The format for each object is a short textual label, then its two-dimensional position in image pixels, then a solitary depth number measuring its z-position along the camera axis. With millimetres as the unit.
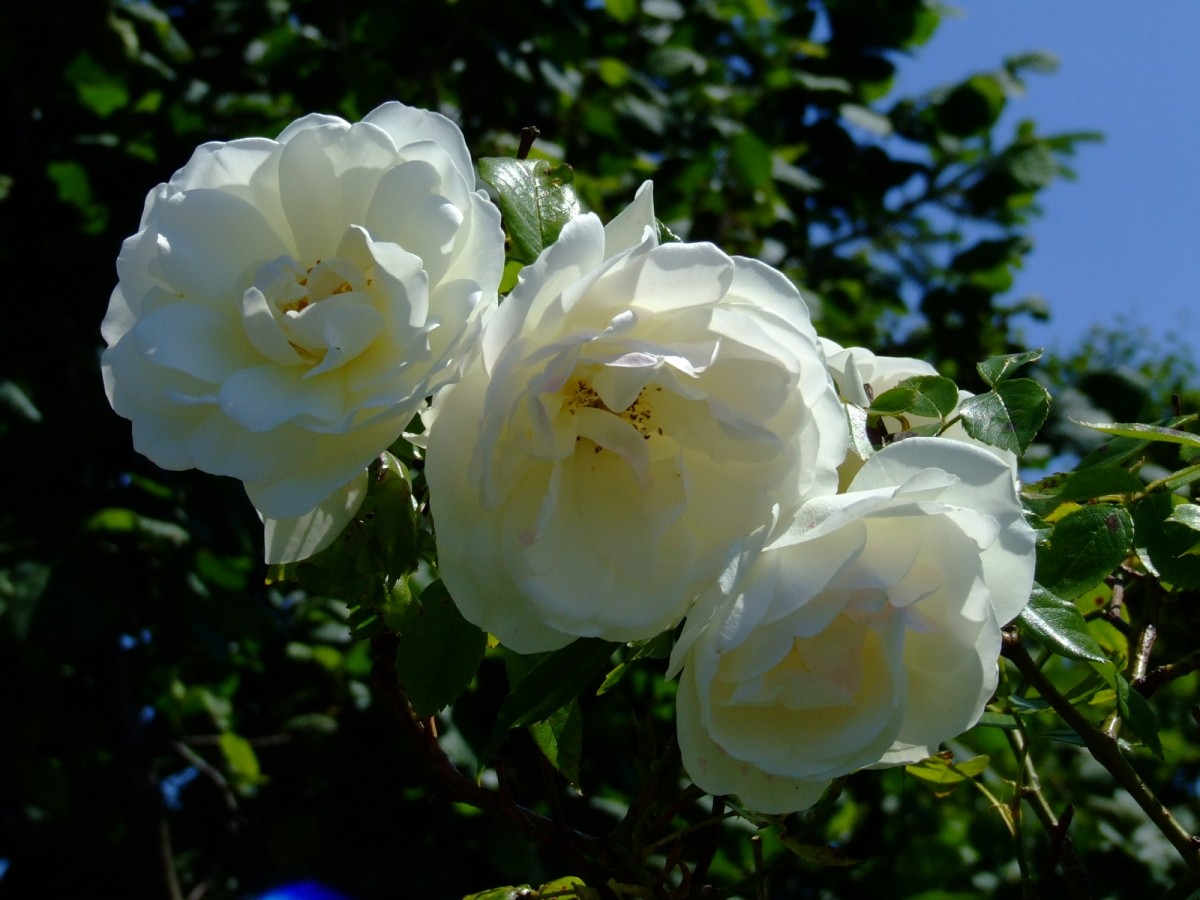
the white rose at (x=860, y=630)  546
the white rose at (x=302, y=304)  557
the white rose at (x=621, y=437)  544
